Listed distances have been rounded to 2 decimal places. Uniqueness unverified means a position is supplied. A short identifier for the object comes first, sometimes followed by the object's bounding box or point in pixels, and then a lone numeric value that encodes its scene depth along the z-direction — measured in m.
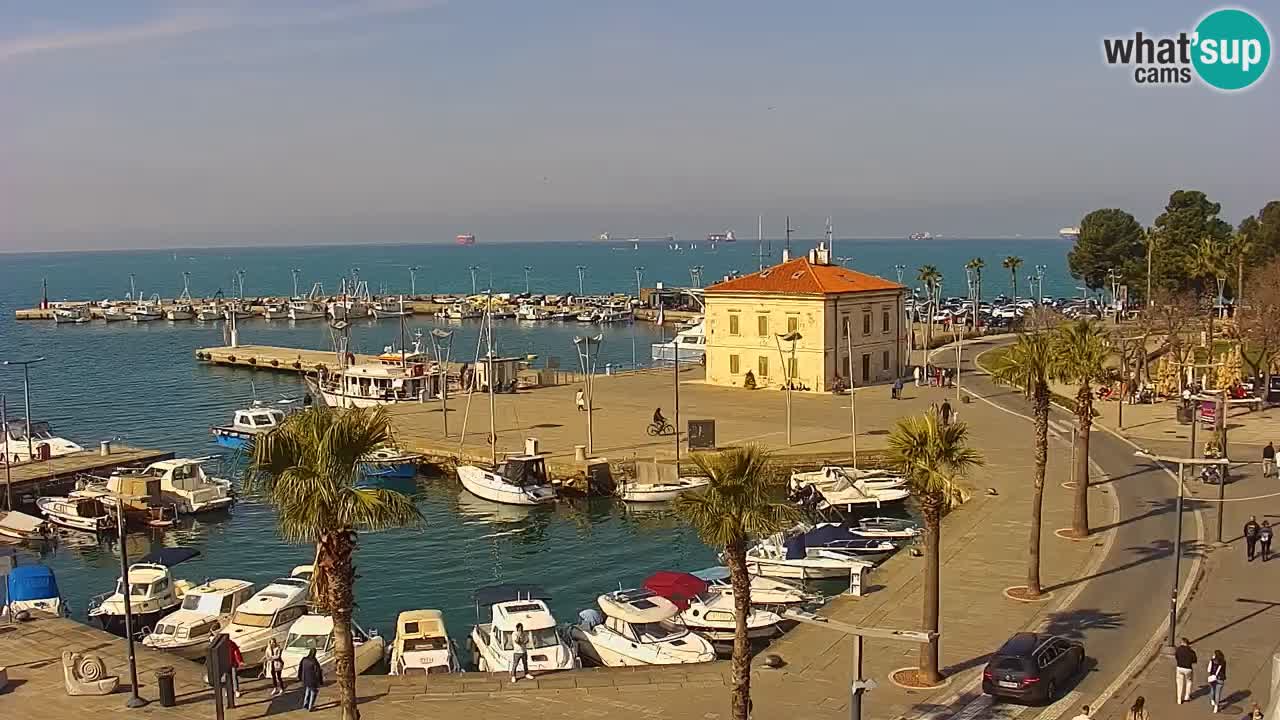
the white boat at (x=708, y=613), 33.84
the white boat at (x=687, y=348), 111.78
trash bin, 25.27
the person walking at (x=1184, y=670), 23.95
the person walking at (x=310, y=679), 25.11
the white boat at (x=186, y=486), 54.06
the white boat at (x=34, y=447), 63.69
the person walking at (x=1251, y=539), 34.53
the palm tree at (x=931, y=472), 25.55
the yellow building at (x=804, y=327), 75.56
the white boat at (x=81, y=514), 50.91
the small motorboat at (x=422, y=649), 30.22
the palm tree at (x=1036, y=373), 33.59
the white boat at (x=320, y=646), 30.83
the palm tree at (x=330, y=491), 19.75
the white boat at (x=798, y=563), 40.31
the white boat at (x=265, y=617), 33.72
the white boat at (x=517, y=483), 53.69
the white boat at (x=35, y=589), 37.69
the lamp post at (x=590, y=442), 58.12
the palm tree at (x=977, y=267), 117.55
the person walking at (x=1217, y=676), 23.39
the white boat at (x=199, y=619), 34.56
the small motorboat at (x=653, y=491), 52.94
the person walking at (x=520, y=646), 30.22
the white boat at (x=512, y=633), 30.69
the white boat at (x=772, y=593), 36.19
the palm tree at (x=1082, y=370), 36.44
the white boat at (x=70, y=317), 193.50
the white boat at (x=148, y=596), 38.22
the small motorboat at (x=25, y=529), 50.09
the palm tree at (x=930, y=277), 118.50
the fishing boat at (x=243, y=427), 71.75
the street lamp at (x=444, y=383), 66.31
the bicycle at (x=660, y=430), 62.25
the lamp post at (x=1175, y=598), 26.69
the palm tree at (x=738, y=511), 21.55
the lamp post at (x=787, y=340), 71.28
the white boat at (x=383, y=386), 83.19
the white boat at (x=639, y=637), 30.75
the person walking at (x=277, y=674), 26.45
